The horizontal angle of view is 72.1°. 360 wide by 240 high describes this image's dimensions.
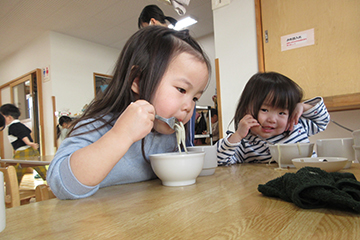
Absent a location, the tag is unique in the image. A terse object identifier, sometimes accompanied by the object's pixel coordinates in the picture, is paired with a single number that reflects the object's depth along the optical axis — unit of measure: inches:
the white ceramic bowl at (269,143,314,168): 31.7
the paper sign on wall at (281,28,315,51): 83.0
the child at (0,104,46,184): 130.7
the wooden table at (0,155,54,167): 71.6
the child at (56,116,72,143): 146.7
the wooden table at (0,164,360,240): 10.9
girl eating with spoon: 24.1
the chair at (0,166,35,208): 44.7
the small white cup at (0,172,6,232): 10.1
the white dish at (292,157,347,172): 22.9
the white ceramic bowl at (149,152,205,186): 22.4
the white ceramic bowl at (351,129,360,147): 25.9
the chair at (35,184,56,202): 27.9
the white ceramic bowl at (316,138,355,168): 30.8
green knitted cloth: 12.8
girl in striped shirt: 47.6
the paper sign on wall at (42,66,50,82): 174.2
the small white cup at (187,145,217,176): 27.7
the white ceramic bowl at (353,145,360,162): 24.1
